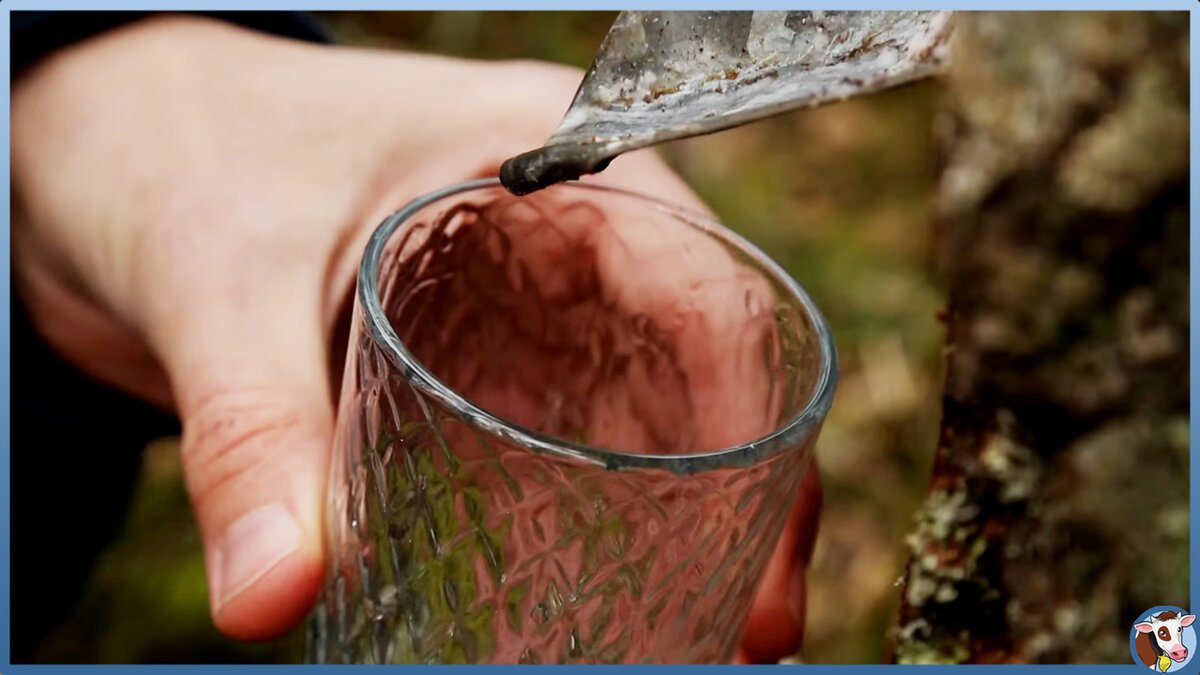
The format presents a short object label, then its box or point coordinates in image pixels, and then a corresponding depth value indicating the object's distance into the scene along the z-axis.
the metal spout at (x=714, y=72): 0.39
